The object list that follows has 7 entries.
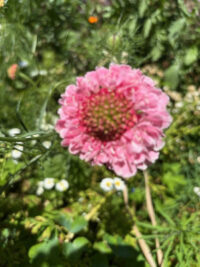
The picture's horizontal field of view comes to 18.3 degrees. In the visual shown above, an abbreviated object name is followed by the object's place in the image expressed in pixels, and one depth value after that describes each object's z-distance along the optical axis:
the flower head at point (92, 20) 0.47
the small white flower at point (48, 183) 0.38
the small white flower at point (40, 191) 0.39
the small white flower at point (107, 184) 0.38
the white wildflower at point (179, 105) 0.47
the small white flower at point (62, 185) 0.38
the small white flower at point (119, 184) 0.38
